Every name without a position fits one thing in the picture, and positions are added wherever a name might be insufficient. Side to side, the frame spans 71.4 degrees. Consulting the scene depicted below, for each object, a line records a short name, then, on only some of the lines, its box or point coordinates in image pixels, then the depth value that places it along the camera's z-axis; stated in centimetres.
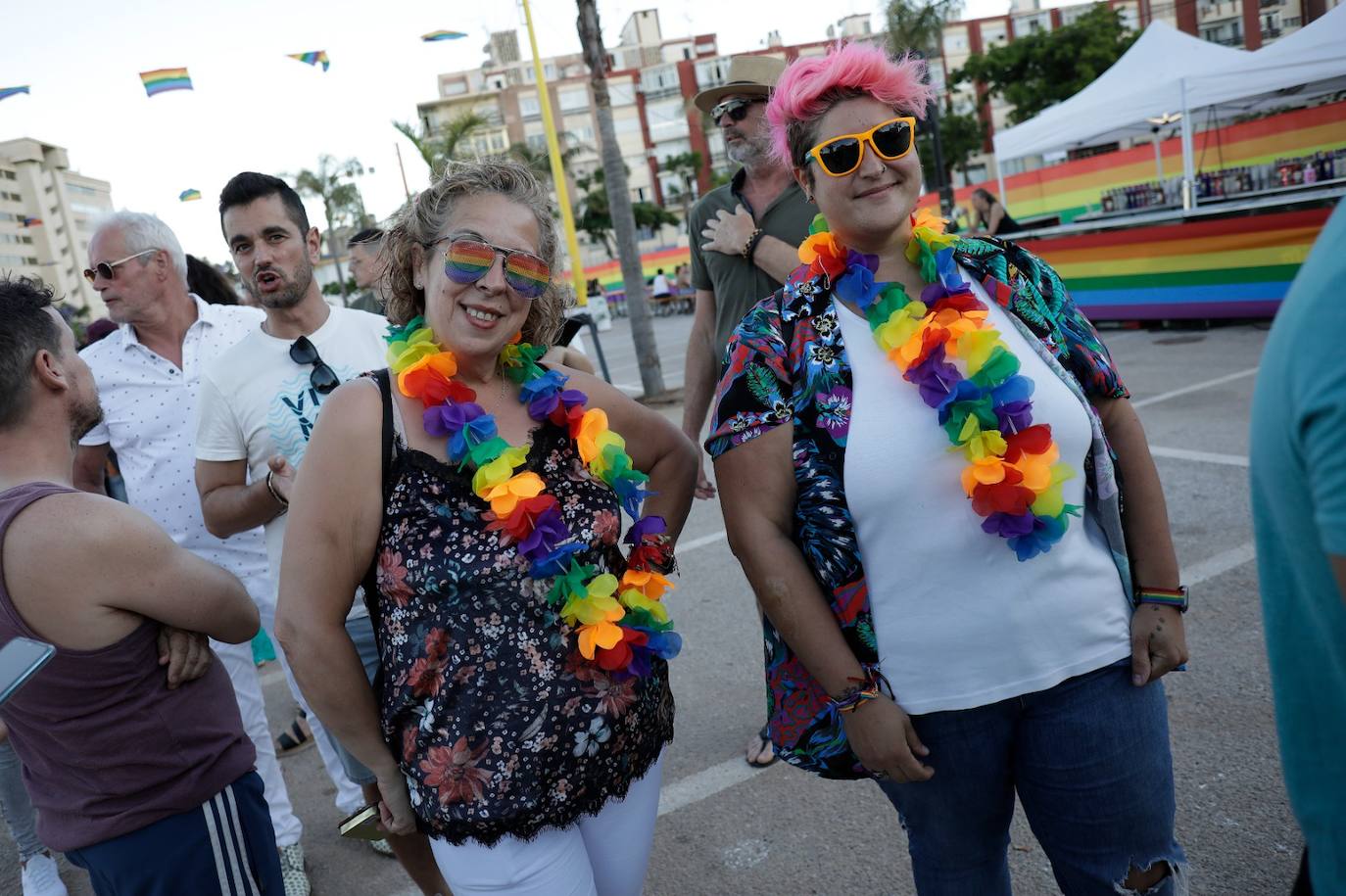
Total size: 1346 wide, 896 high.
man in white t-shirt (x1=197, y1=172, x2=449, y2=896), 288
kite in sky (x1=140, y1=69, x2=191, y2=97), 1077
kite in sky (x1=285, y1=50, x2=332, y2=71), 1578
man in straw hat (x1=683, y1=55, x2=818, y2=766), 318
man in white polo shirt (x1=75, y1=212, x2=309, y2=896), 343
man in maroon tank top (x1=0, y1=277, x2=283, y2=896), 183
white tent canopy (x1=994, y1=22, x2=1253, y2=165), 1236
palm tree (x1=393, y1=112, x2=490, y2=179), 2211
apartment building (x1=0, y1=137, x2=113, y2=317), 8250
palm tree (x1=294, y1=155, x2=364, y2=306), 5438
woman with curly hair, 176
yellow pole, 1874
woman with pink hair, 173
